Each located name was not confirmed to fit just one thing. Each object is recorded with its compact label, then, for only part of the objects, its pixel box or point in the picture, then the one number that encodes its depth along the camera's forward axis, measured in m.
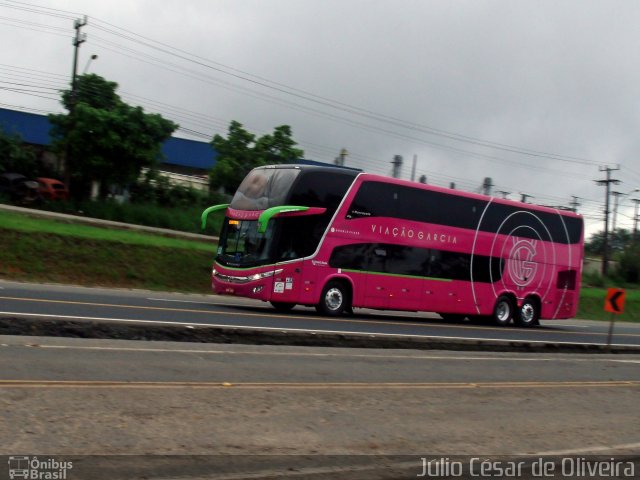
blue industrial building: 67.75
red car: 46.20
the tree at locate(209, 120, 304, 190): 53.25
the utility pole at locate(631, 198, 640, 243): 81.19
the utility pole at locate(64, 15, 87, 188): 46.09
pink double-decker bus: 22.03
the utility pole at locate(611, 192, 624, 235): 73.00
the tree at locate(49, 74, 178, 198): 44.53
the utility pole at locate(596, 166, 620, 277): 69.38
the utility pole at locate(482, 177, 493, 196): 58.03
